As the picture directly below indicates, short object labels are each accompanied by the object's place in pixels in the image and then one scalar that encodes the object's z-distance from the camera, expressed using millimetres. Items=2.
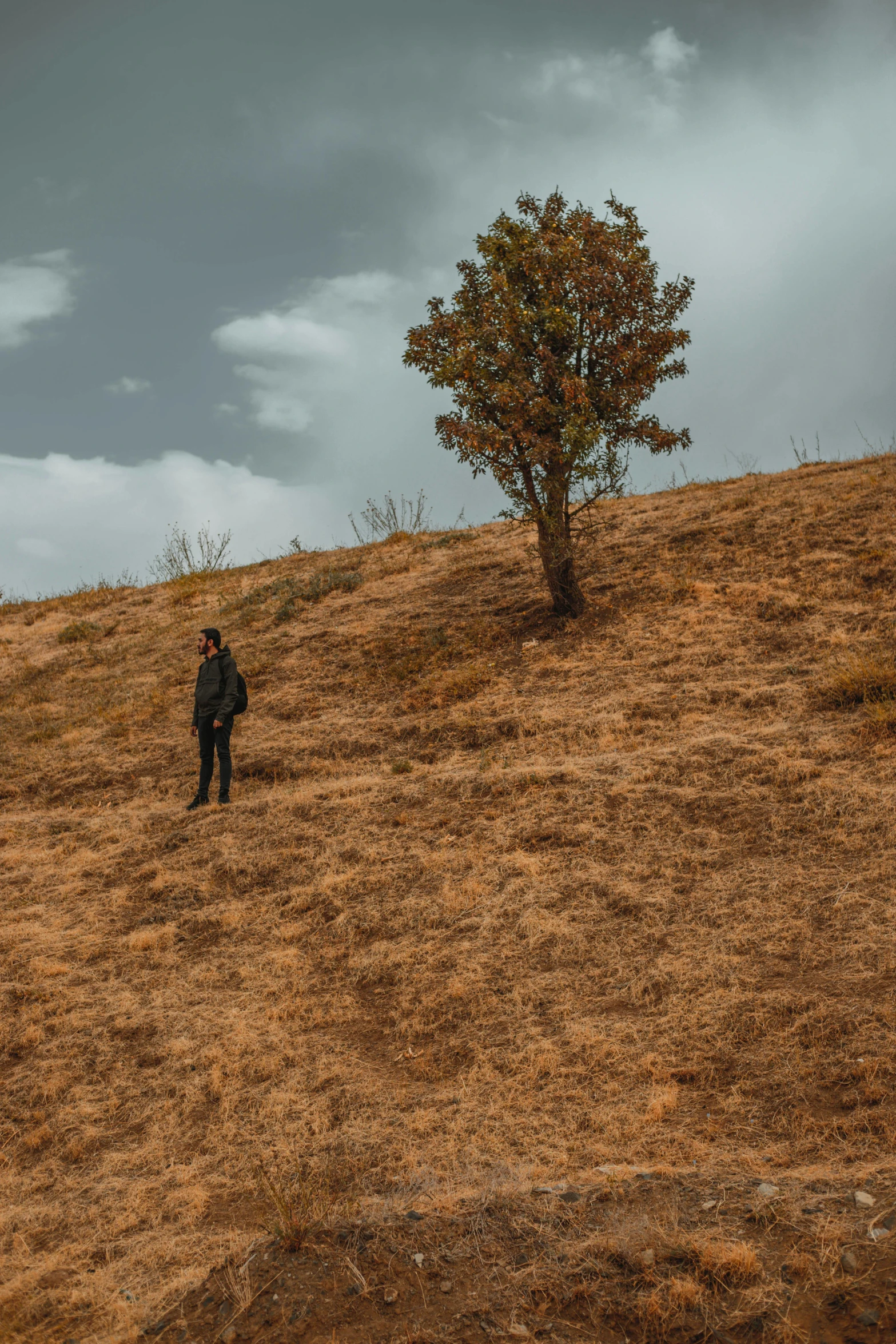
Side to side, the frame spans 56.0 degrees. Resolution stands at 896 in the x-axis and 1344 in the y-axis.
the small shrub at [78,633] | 18641
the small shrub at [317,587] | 17514
